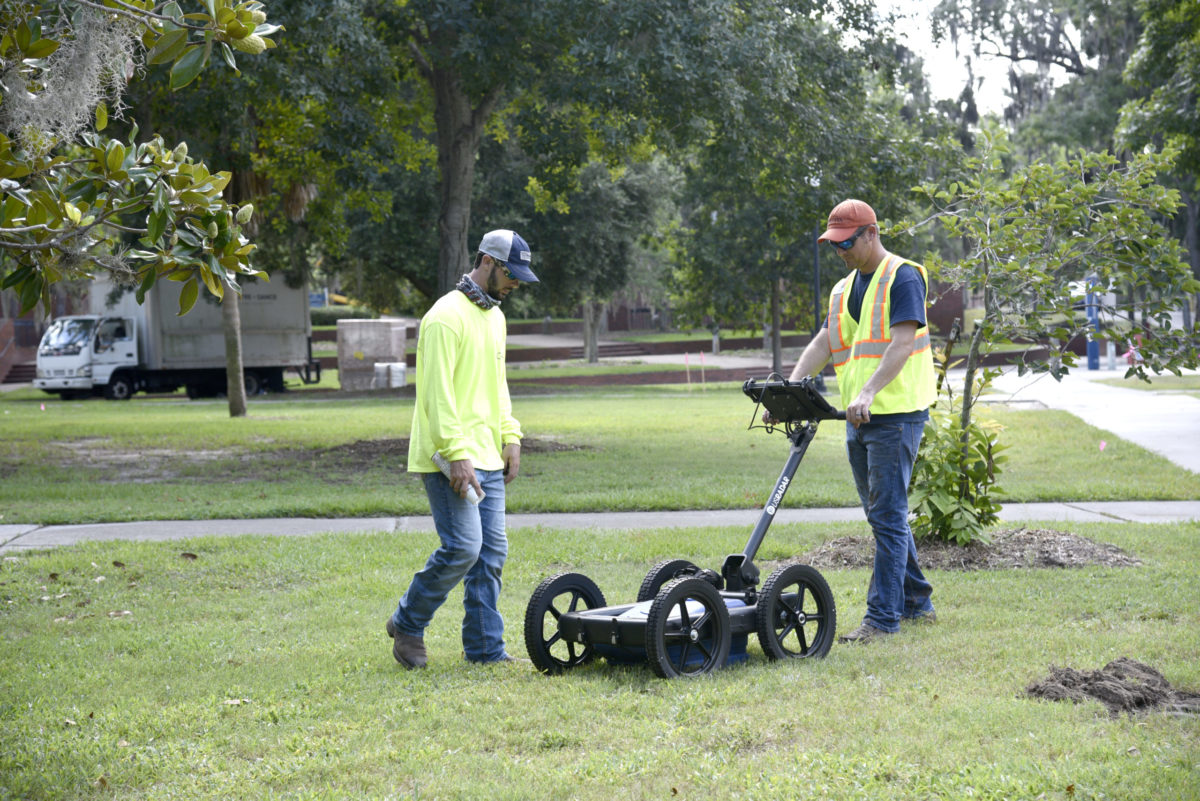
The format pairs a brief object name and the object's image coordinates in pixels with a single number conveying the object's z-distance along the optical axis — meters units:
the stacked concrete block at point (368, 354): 33.66
